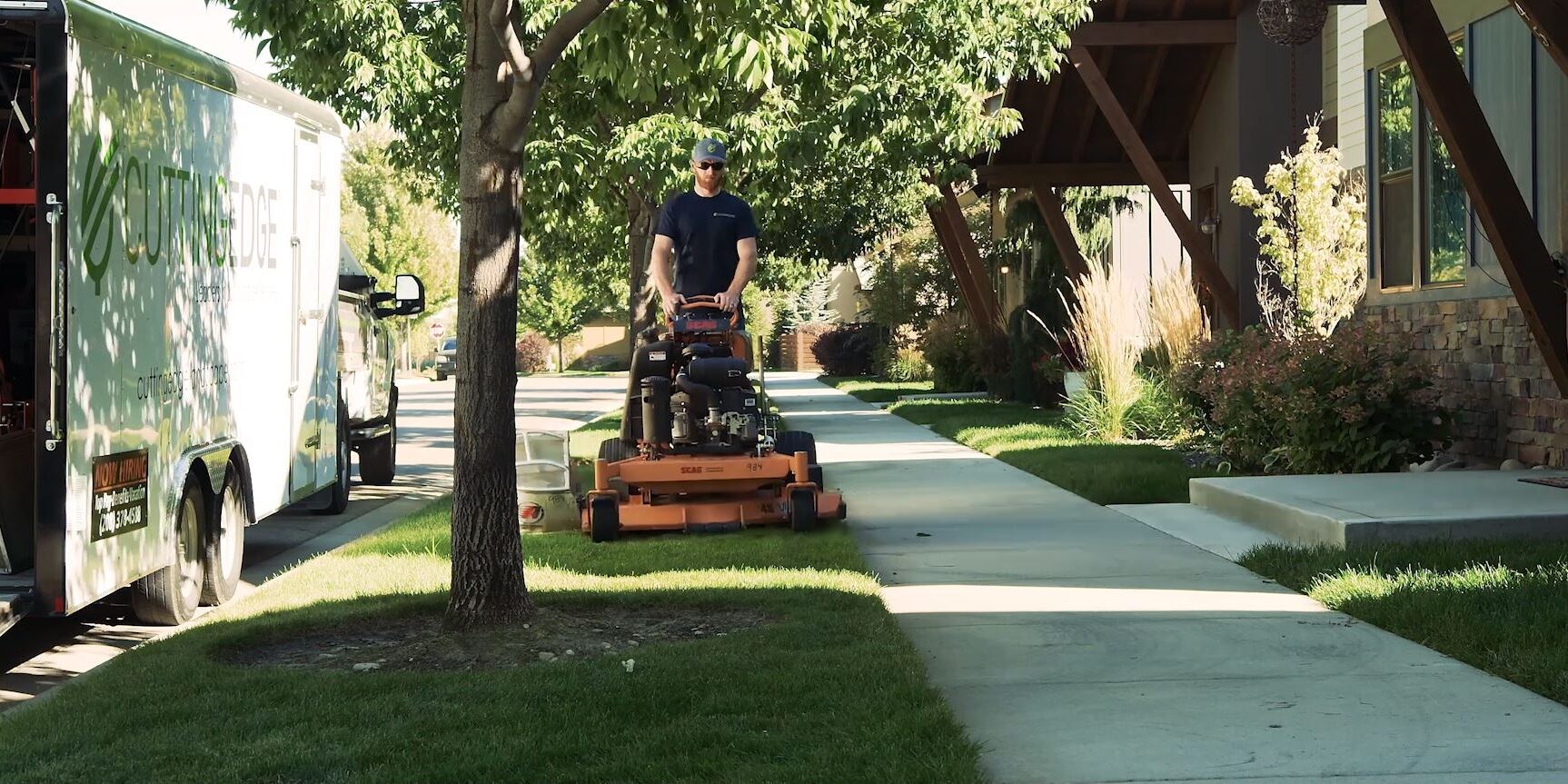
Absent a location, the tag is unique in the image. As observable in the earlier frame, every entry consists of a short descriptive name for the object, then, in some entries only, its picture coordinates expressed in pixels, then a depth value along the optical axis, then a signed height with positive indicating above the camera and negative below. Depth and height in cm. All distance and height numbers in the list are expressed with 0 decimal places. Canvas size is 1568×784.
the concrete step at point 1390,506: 900 -77
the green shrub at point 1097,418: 1773 -48
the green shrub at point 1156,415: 1744 -45
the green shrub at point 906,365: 4056 +16
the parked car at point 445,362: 5762 +49
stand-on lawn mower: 1035 -49
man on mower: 1026 +80
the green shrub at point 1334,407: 1207 -27
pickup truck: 1412 +7
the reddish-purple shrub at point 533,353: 7481 +96
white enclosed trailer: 707 +33
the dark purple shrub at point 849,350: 4998 +68
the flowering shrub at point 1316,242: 1628 +120
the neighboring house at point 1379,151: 1162 +204
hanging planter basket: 1404 +283
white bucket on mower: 1112 -72
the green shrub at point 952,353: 3161 +35
